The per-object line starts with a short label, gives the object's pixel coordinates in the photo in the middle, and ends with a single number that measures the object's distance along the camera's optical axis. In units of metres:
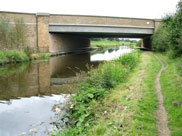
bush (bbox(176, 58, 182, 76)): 8.96
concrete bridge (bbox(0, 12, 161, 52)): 26.45
